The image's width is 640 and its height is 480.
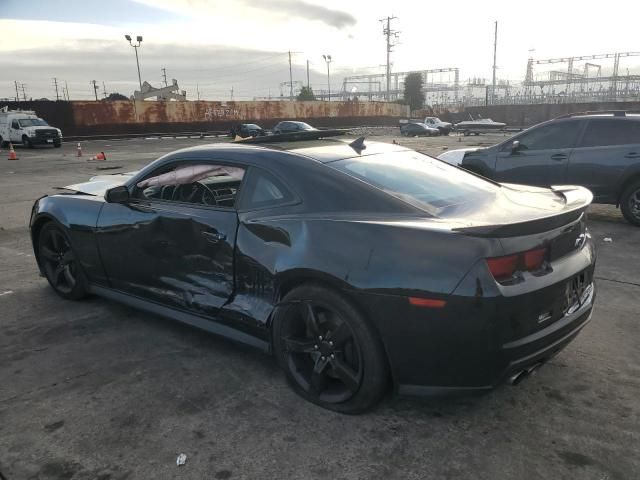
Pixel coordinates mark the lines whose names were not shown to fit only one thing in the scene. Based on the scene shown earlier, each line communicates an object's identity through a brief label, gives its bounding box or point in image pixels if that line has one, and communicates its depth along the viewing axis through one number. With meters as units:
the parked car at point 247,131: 35.09
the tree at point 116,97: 50.88
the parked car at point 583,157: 7.33
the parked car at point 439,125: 41.88
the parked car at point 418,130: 40.19
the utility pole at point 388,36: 86.82
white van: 28.50
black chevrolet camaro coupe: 2.49
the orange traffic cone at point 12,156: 21.86
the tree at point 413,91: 78.90
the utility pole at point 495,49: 87.25
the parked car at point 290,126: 29.59
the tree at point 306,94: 86.44
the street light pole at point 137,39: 55.30
